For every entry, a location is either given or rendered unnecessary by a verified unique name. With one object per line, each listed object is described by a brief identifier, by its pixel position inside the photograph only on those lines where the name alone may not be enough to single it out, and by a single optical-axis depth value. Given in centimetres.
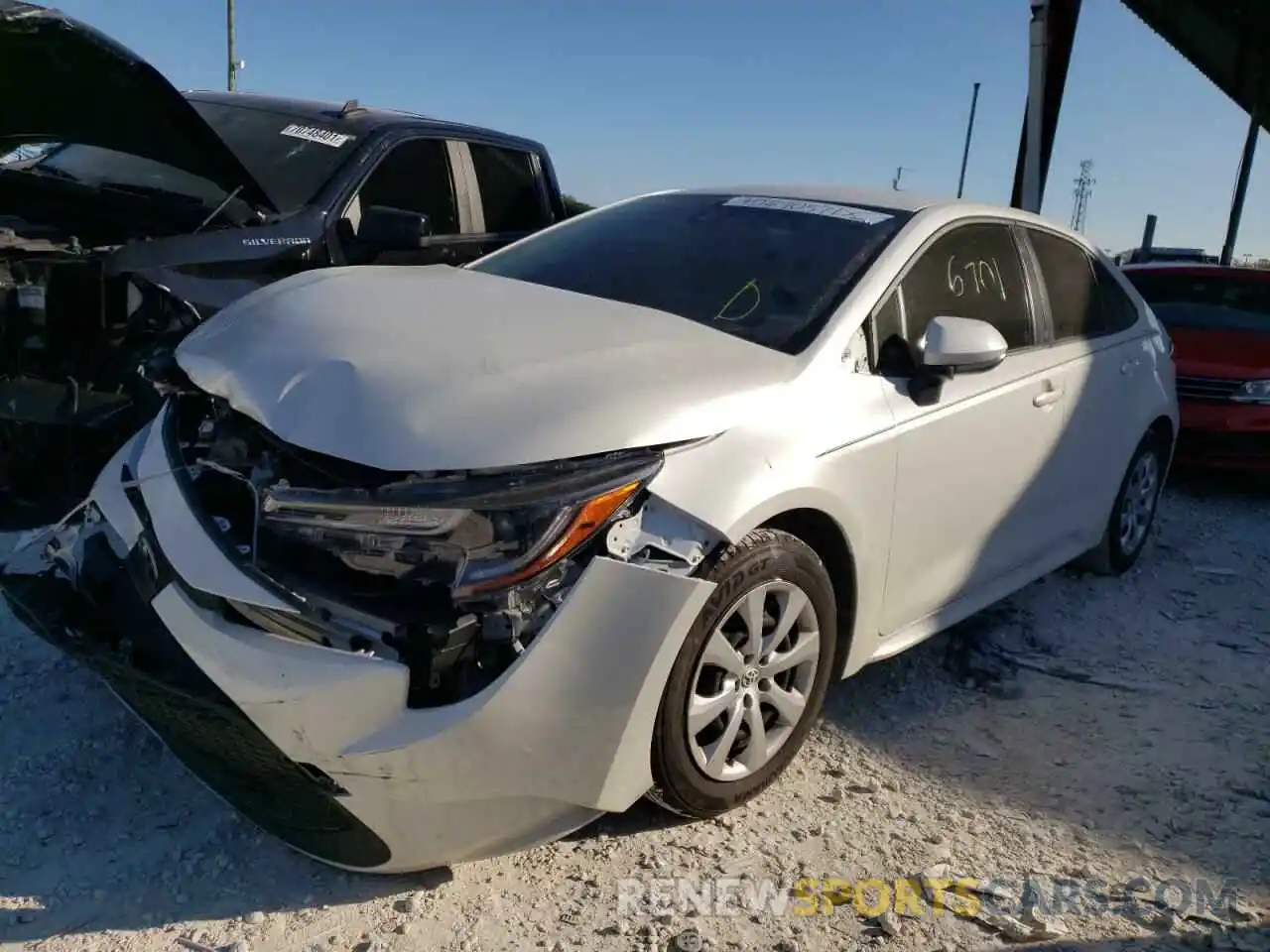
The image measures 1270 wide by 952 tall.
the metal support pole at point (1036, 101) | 1000
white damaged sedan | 225
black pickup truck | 384
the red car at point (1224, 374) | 656
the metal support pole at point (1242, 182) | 2010
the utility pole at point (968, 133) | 4631
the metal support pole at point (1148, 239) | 2421
